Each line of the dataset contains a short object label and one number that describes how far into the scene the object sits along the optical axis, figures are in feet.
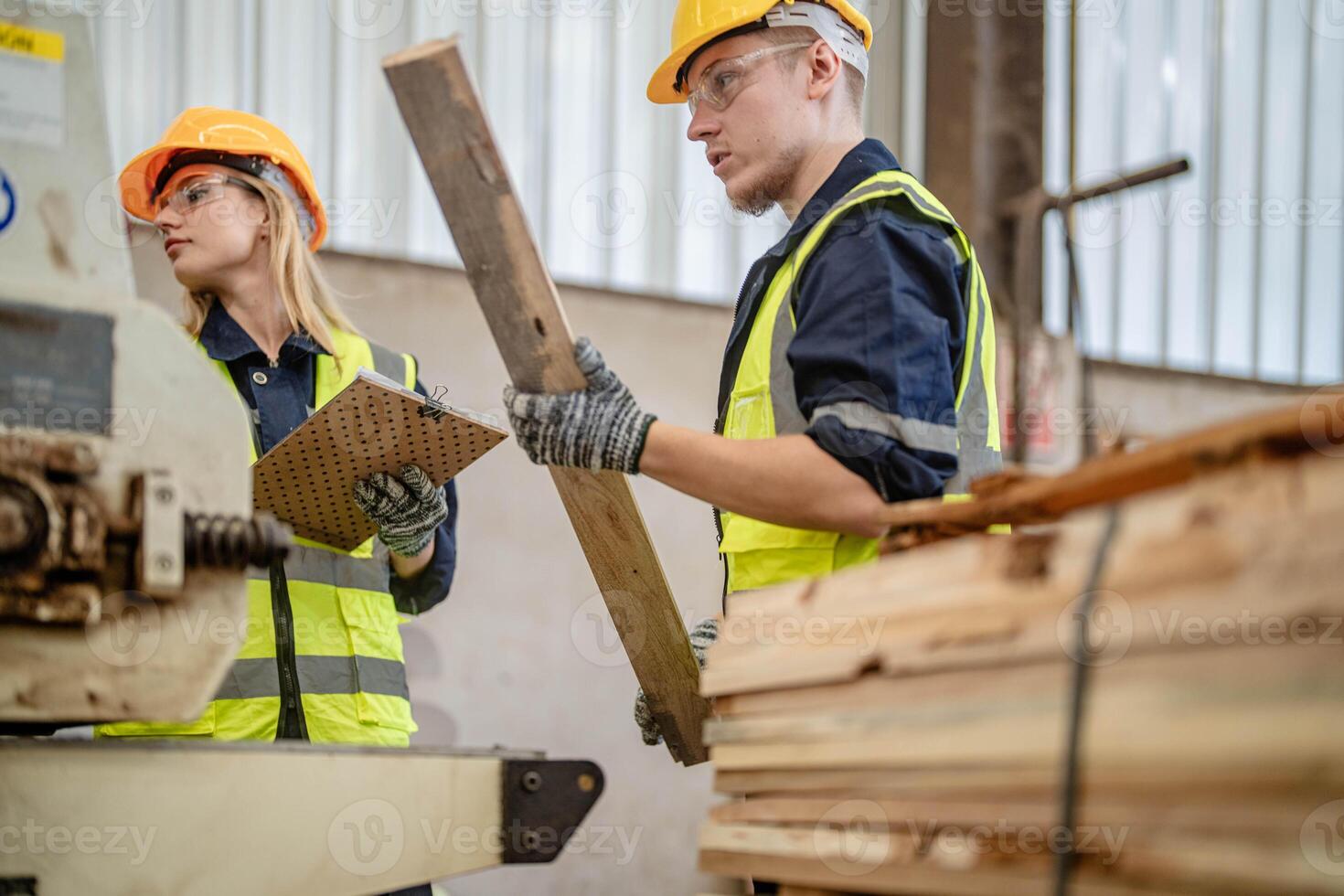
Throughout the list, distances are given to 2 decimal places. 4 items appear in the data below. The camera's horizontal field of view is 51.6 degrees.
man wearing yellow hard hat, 5.92
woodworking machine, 4.47
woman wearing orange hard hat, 8.32
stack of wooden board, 3.19
